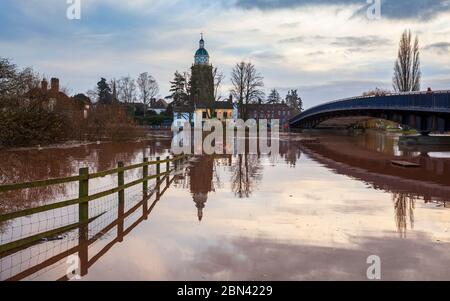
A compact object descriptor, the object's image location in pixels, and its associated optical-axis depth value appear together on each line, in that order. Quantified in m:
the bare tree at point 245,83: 97.12
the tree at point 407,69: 78.75
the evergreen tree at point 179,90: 106.09
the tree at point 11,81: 35.44
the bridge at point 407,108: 42.88
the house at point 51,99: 39.47
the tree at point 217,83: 88.38
